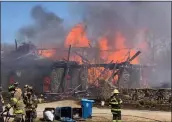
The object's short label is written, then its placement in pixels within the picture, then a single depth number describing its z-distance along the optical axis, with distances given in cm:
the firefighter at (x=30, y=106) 1319
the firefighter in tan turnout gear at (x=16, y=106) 1066
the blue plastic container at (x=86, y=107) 1681
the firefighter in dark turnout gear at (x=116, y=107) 1342
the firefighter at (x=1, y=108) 1103
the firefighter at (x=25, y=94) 1272
